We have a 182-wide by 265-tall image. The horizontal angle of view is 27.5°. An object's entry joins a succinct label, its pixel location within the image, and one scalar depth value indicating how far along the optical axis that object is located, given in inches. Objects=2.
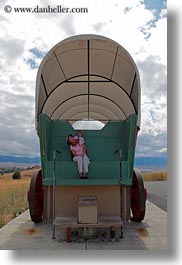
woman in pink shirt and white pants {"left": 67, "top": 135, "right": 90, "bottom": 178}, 225.1
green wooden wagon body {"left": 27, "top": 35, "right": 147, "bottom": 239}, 219.8
